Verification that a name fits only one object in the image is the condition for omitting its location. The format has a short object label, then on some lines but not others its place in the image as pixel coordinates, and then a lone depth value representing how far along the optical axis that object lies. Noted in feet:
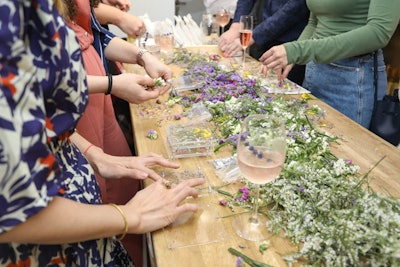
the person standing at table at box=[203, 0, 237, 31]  13.55
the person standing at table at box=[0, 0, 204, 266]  2.01
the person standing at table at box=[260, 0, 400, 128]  5.97
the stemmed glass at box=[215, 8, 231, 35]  9.31
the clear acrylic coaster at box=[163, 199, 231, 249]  2.94
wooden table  2.80
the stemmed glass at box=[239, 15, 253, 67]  7.55
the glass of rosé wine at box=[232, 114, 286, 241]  2.81
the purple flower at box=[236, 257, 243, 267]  2.68
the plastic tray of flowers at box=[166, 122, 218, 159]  4.19
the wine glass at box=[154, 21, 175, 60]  8.00
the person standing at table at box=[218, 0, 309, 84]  8.25
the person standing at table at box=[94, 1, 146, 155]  7.30
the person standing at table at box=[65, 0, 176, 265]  4.77
